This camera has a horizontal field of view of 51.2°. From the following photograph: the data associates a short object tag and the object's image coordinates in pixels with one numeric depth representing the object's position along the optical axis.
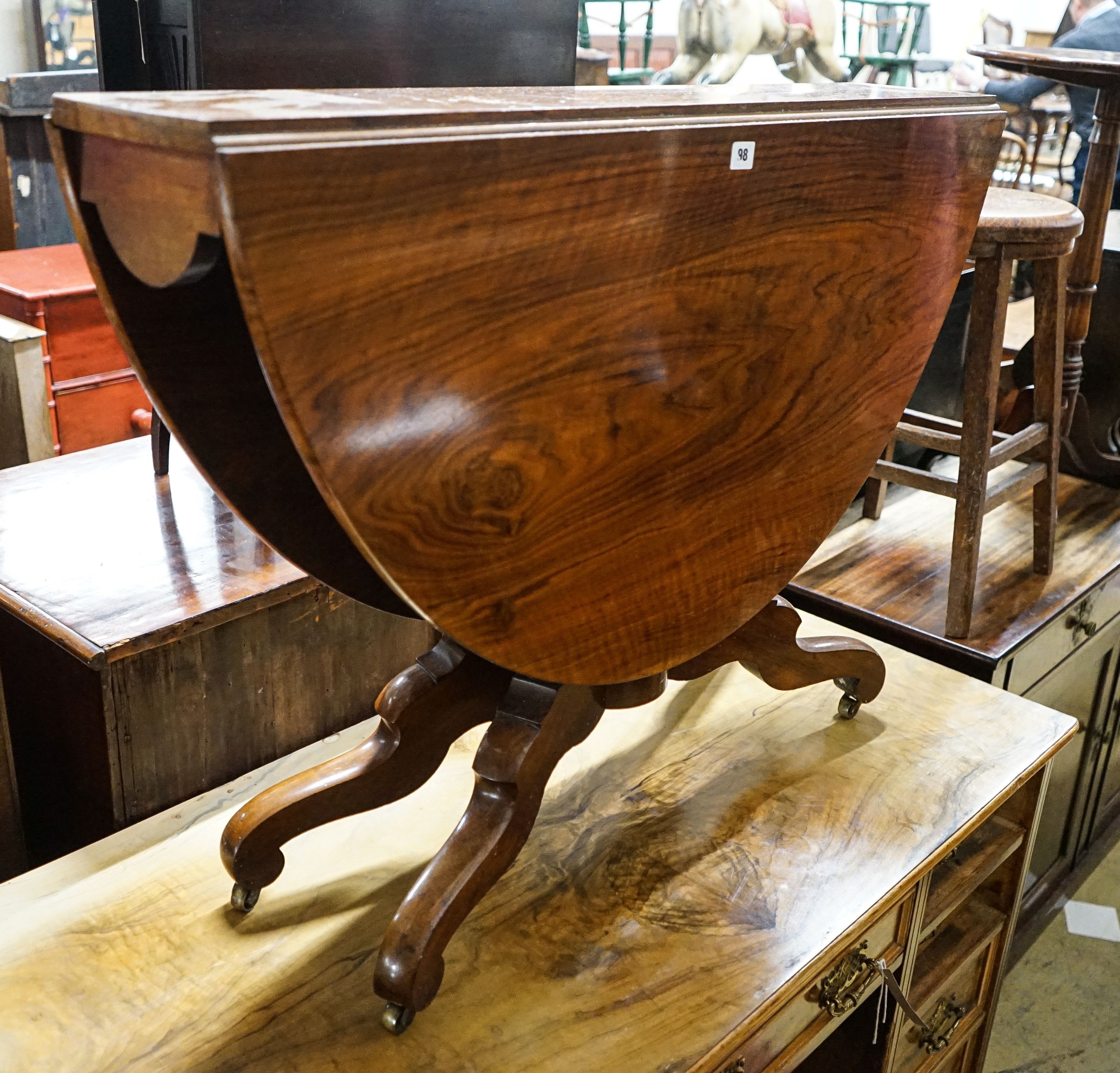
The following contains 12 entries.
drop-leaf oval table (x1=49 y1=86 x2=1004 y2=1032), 0.69
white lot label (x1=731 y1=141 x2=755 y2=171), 0.89
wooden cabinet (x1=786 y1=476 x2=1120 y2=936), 1.80
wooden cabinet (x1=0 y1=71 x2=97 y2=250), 2.87
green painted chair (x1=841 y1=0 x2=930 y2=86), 4.55
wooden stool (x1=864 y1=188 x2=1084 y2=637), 1.61
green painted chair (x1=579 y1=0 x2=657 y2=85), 3.40
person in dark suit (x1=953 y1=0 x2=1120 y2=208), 3.49
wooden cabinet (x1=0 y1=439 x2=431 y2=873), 1.32
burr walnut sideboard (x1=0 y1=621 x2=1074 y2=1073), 0.96
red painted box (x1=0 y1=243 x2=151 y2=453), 2.48
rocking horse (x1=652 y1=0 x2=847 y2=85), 3.70
